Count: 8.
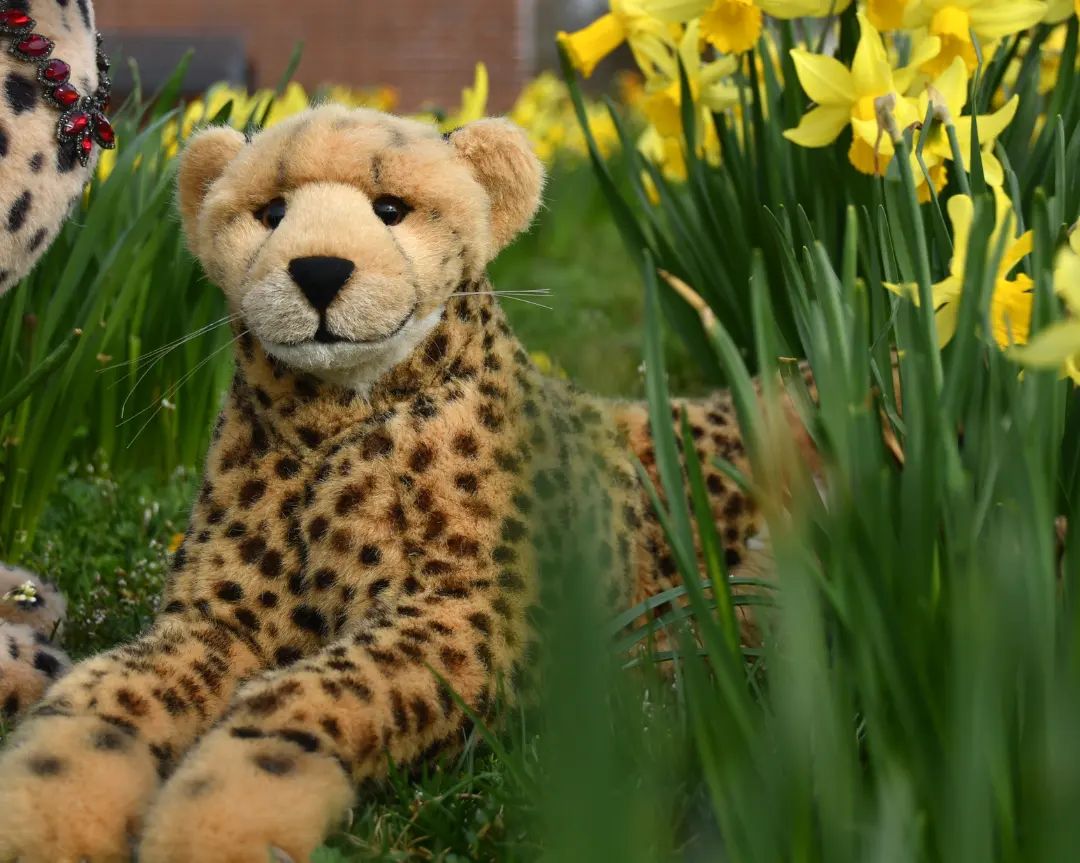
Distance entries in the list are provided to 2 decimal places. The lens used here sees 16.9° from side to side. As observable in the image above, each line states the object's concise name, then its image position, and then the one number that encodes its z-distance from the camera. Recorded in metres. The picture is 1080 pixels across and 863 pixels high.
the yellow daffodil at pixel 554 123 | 5.11
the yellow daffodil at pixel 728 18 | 2.28
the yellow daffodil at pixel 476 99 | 3.06
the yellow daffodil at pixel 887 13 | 2.21
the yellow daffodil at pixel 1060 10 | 2.24
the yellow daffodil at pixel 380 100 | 2.18
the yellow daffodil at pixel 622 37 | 2.43
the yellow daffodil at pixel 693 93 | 2.45
